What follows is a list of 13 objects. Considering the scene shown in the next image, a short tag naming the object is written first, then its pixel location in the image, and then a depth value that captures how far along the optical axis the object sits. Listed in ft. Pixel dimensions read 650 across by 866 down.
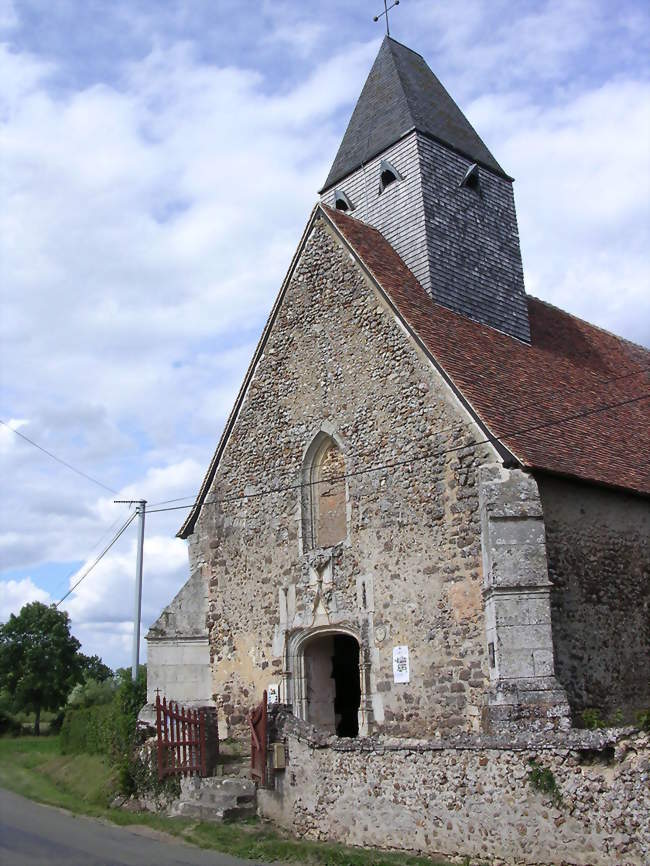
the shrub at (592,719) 35.27
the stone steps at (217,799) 37.52
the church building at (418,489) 38.42
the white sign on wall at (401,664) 41.01
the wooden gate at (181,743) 41.32
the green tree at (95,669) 122.51
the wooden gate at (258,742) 38.01
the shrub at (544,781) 26.45
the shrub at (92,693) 86.58
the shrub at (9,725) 107.55
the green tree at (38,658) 113.29
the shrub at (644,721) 27.37
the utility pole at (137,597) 70.37
